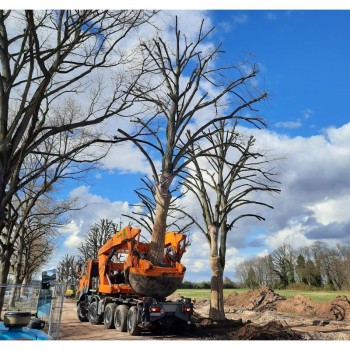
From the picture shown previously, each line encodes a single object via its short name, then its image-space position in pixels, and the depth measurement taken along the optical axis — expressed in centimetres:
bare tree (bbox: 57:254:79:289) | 6104
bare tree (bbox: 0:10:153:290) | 884
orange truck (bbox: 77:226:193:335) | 1347
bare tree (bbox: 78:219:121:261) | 3994
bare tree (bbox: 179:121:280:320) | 1770
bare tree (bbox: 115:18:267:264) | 1475
